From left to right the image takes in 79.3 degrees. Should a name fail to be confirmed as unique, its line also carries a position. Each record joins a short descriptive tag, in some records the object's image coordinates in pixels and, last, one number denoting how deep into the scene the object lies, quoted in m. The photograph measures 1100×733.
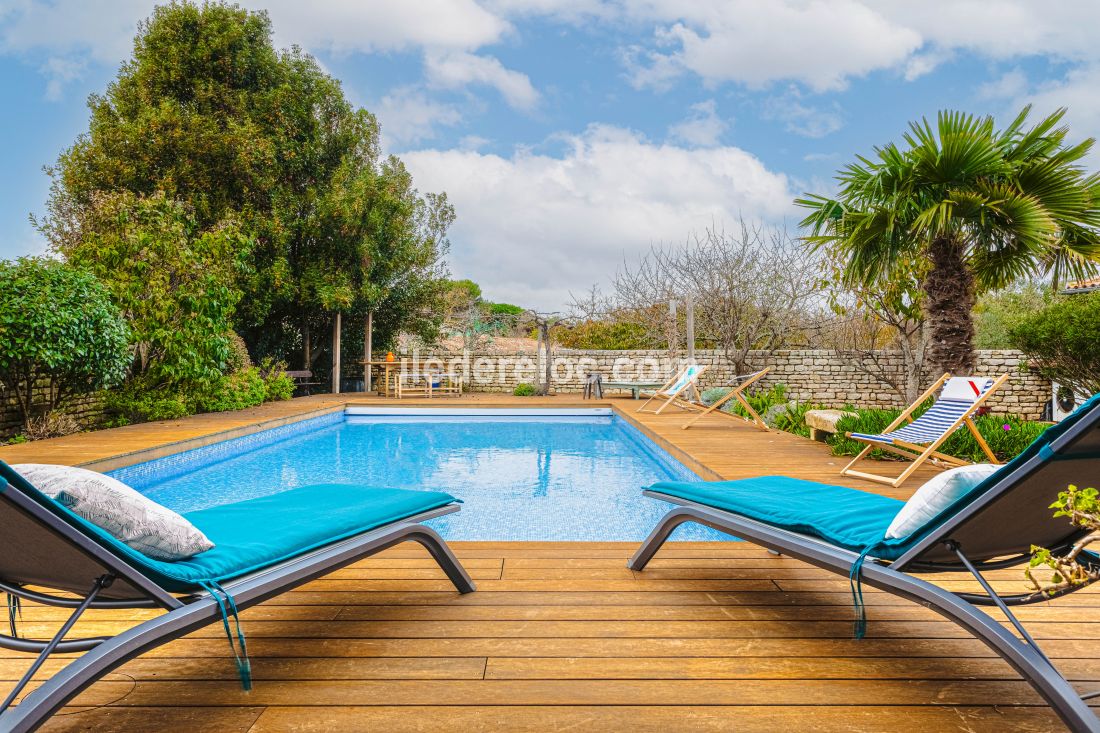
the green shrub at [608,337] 16.44
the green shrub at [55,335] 6.19
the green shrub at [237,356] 10.85
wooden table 13.34
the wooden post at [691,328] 12.32
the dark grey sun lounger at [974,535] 1.44
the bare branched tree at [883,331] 10.22
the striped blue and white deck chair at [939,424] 4.27
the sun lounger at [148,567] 1.29
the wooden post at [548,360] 13.85
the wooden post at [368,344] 14.48
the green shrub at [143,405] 8.29
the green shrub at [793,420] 7.78
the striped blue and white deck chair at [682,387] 9.49
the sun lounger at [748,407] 7.71
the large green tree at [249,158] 11.81
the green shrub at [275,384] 12.18
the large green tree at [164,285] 8.17
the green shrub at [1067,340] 9.21
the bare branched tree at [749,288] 13.66
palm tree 5.36
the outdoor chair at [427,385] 13.77
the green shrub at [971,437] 5.24
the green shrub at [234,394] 9.78
